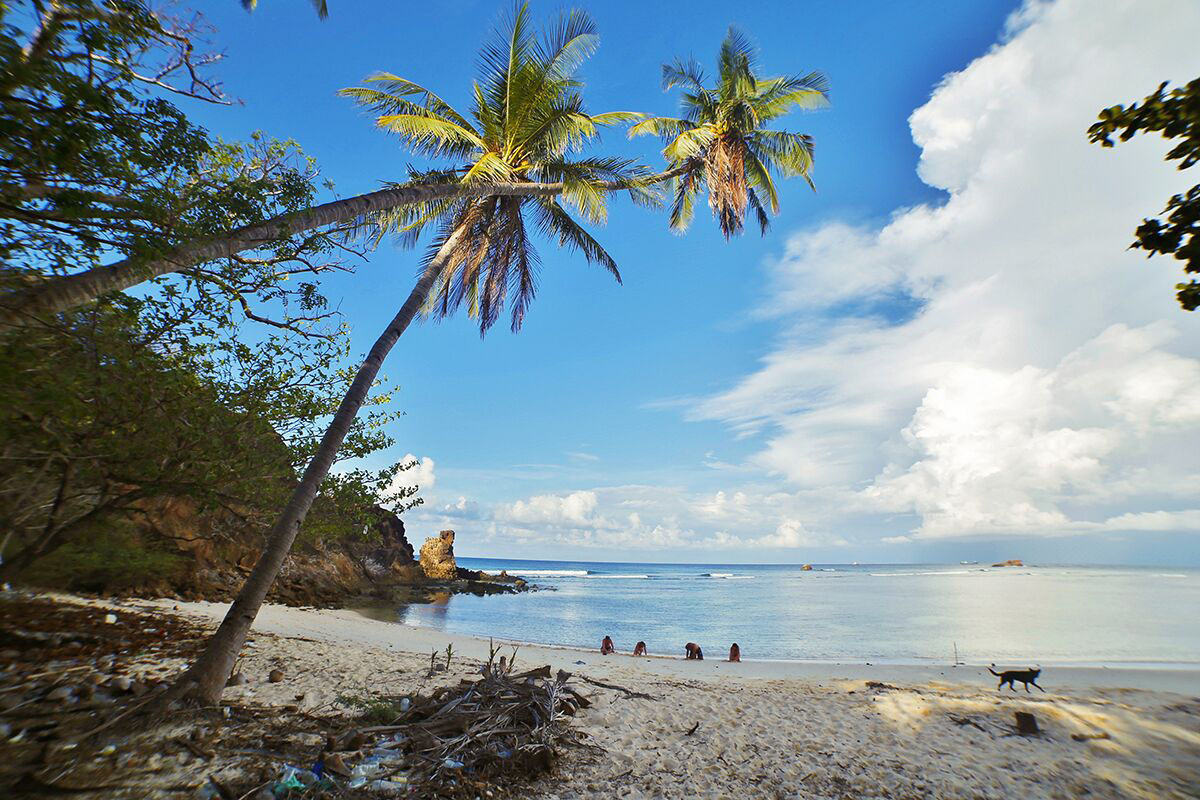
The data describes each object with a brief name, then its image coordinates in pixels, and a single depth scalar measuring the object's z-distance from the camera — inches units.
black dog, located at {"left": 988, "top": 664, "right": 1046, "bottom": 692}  328.8
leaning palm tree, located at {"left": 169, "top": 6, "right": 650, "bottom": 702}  229.3
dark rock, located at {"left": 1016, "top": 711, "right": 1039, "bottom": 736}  233.0
